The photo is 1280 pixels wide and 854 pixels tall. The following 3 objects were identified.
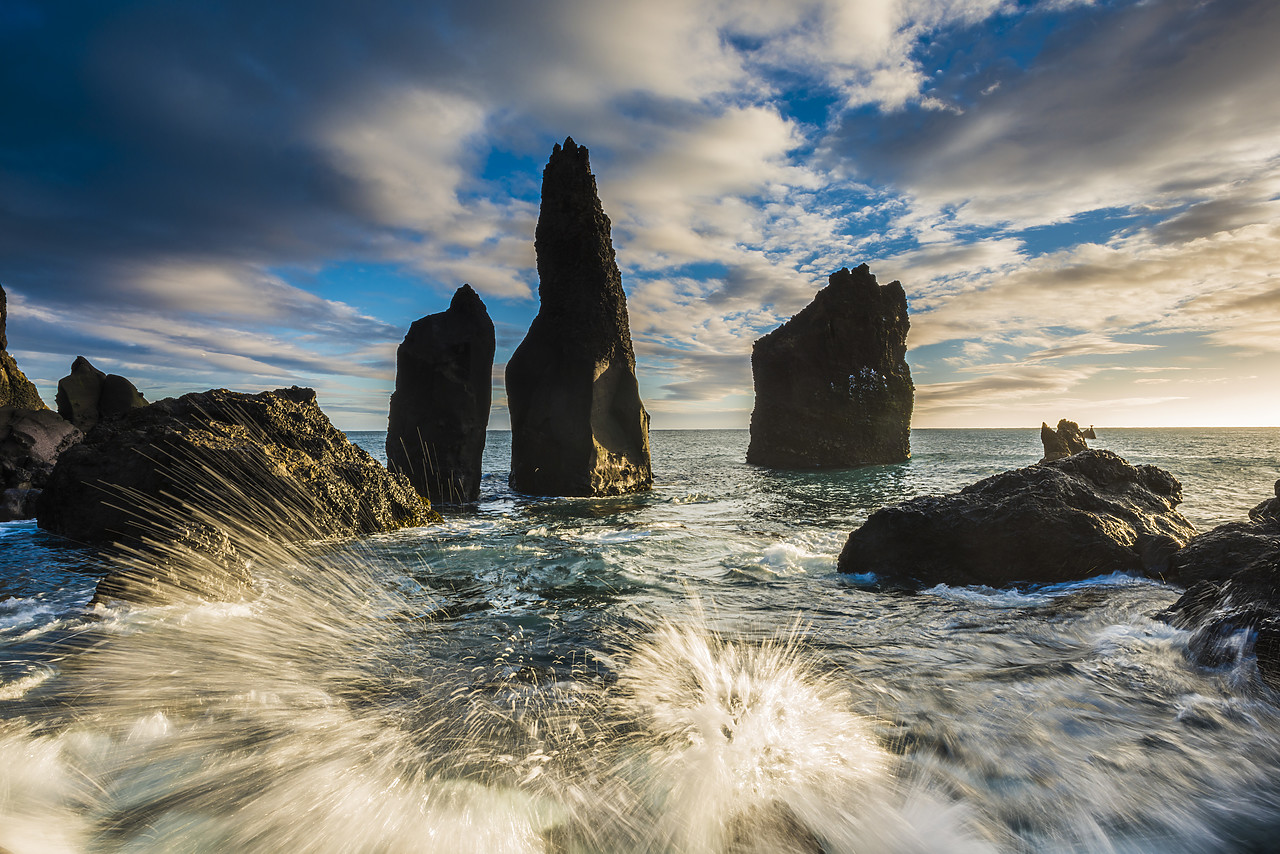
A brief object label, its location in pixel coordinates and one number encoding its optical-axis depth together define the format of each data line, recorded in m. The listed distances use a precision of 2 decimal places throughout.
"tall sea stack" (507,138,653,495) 17.97
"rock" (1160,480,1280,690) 3.70
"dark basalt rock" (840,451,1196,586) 6.19
